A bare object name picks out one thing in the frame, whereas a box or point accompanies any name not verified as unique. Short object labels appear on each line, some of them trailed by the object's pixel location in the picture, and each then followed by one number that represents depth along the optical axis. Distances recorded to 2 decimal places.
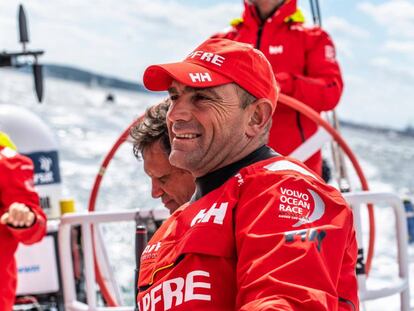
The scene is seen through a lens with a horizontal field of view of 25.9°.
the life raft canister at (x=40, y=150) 5.06
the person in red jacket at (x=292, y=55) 3.80
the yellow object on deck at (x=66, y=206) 4.62
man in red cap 1.41
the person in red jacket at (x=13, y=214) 3.44
